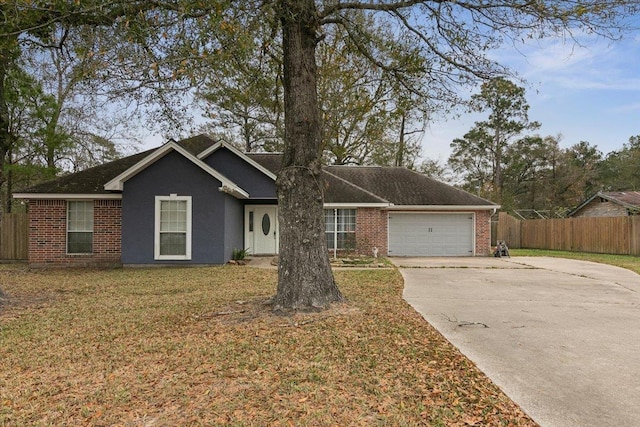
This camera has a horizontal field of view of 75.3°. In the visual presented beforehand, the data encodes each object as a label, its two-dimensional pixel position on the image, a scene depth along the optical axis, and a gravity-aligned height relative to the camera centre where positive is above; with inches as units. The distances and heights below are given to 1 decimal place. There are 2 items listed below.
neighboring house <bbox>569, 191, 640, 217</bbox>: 869.1 +47.2
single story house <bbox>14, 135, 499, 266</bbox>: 493.4 +16.2
